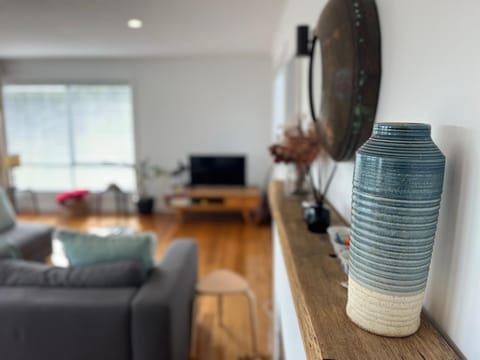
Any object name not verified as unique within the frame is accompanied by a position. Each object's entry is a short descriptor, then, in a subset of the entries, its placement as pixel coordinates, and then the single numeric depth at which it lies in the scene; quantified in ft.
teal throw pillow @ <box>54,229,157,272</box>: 5.66
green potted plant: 17.80
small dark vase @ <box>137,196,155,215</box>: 17.90
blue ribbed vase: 1.68
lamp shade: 16.01
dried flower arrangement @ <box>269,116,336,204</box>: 4.99
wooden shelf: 1.74
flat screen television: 16.74
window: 17.83
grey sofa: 4.83
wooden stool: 7.05
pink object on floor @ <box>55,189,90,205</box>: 16.89
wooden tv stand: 16.20
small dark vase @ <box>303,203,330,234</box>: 3.52
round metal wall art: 2.81
